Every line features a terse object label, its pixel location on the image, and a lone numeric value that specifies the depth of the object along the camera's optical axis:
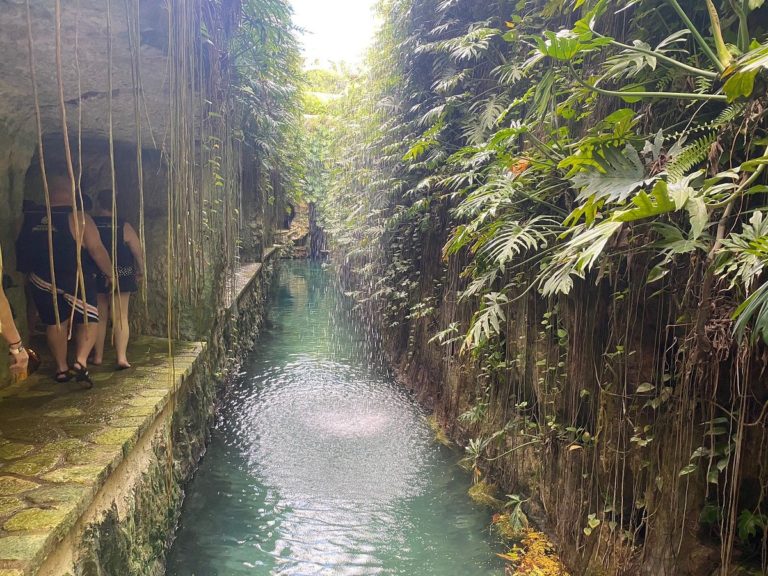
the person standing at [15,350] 2.29
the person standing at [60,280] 3.56
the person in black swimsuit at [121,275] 3.97
